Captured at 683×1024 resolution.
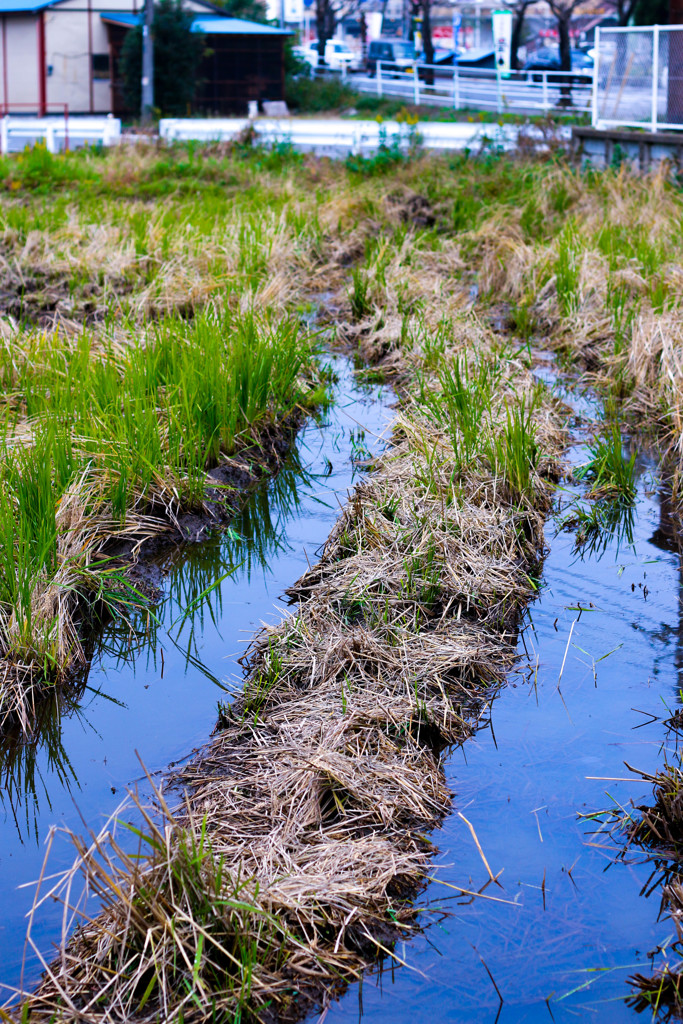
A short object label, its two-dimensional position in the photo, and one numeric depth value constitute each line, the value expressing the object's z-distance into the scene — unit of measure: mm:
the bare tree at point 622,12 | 33150
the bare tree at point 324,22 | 43312
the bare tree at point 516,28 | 35278
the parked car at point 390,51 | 45938
